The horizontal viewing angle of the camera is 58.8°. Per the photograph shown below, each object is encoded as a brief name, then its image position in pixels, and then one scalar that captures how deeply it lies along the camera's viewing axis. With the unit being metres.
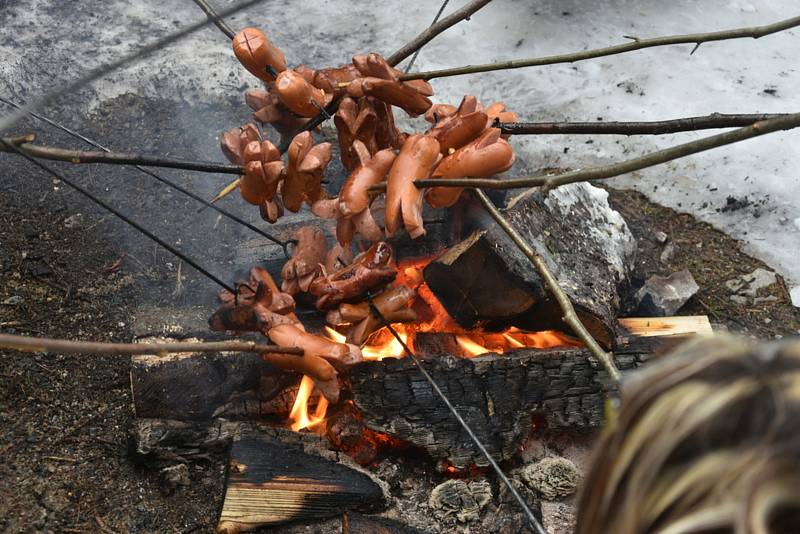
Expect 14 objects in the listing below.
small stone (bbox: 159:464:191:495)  2.85
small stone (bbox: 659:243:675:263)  4.25
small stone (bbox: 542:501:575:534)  2.69
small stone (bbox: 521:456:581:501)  2.88
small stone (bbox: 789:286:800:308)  3.99
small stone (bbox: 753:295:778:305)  4.01
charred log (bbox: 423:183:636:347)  2.88
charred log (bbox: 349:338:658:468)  2.91
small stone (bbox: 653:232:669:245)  4.31
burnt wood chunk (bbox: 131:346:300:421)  3.01
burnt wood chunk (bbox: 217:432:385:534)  2.70
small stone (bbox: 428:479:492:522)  2.79
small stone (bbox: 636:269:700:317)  3.68
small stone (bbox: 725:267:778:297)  4.07
